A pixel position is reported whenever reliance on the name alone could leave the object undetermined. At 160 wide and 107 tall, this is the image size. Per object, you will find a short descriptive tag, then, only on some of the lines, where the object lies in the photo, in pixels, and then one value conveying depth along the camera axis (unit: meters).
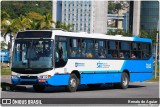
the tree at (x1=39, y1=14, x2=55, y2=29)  70.06
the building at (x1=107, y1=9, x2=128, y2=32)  187.38
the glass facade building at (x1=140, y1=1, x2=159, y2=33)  162.93
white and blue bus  25.80
